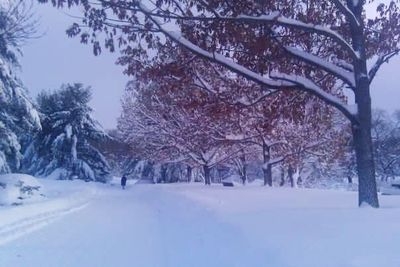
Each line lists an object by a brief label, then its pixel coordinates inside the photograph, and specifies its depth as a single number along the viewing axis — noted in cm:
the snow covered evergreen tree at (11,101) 2070
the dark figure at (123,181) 4094
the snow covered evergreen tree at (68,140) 4719
